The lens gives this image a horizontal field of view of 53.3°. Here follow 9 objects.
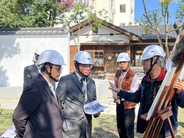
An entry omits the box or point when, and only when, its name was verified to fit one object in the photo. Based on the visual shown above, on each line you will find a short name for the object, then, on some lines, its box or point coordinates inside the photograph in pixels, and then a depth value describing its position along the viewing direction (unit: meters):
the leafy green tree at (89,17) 14.15
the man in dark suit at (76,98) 2.62
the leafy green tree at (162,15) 11.61
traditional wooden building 17.55
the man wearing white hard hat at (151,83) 2.25
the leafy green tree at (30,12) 14.73
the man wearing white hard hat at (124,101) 3.54
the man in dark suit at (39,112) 1.81
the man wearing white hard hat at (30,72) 3.52
